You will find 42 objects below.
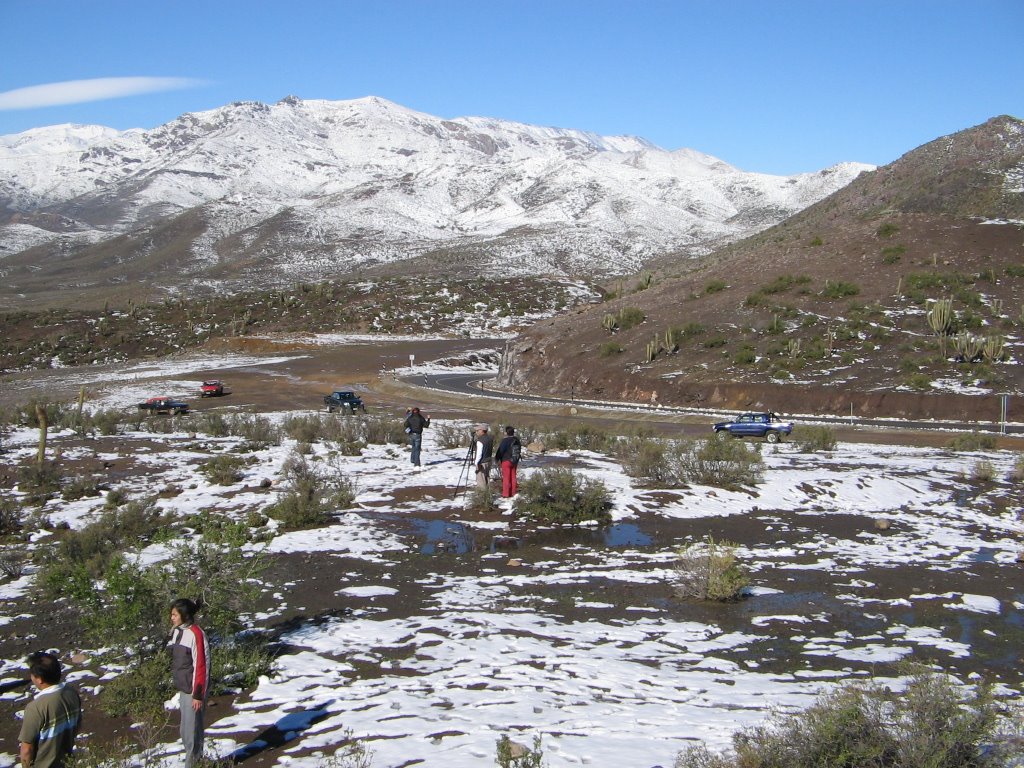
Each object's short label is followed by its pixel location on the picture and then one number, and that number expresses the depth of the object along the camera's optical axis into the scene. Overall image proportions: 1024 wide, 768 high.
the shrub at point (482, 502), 17.41
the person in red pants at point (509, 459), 17.89
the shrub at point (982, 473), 20.59
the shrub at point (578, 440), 25.77
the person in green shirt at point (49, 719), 6.29
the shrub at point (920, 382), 36.97
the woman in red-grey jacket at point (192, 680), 7.11
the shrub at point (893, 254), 53.09
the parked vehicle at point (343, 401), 41.32
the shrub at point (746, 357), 43.56
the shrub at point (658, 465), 19.94
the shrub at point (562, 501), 16.78
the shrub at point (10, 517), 15.51
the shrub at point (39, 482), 17.94
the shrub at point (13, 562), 12.92
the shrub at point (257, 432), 25.70
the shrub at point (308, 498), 16.17
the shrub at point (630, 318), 53.62
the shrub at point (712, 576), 11.91
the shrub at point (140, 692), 8.50
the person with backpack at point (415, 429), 21.62
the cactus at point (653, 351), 47.48
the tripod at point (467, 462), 19.38
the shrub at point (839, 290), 49.78
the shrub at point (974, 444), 26.47
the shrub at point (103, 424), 28.59
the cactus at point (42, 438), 20.80
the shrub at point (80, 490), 17.95
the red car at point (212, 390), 50.56
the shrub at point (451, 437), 25.98
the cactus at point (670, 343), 47.72
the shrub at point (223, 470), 19.31
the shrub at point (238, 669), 9.07
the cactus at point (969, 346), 39.22
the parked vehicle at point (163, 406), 42.68
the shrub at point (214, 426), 28.74
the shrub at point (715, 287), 55.53
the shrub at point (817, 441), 26.34
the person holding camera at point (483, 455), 17.95
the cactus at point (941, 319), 42.62
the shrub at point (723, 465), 19.58
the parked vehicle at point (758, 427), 30.48
